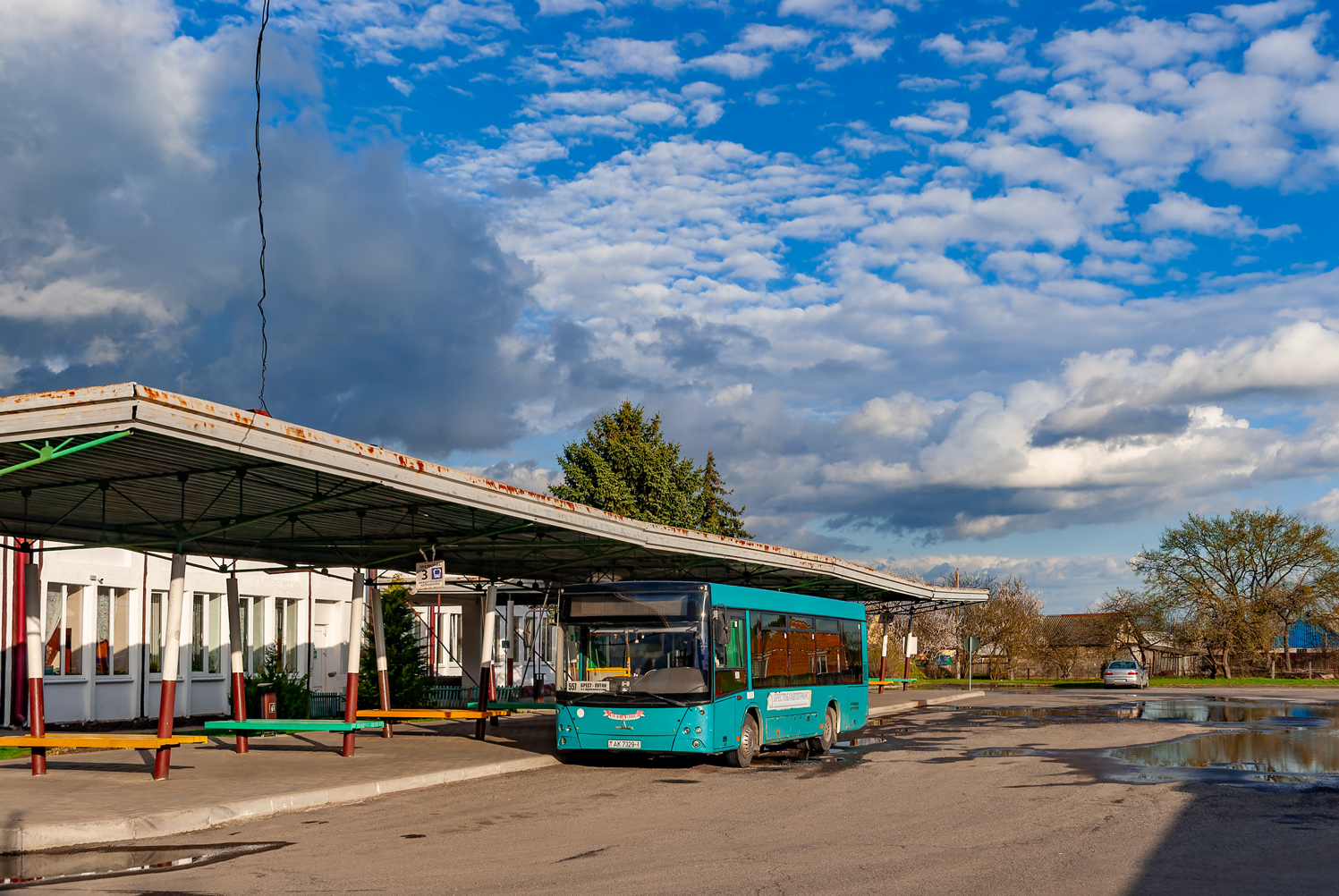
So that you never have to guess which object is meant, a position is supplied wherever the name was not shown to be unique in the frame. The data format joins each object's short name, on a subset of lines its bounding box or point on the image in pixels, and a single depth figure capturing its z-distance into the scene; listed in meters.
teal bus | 17.72
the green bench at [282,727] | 17.14
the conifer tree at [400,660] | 32.22
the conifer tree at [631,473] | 62.69
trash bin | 23.11
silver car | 57.28
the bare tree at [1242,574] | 70.81
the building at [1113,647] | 74.44
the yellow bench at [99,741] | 14.44
